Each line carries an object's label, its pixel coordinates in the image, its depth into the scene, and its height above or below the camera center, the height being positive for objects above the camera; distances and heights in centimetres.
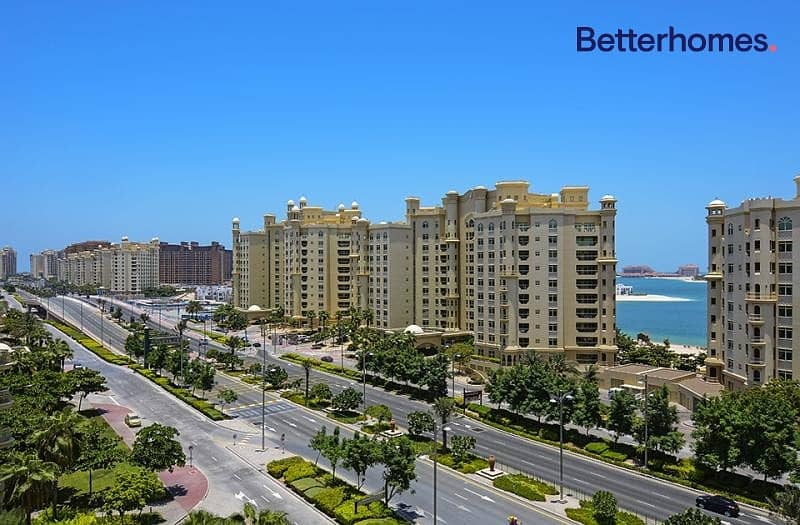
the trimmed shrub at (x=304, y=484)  4800 -1909
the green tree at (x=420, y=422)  5733 -1663
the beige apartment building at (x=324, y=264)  12762 -99
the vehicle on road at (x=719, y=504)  4322 -1898
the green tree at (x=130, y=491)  3916 -1604
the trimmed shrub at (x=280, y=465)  5172 -1908
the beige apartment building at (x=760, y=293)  6738 -445
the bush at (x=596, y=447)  5747 -1924
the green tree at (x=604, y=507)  4041 -1773
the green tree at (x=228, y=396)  7101 -1698
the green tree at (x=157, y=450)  4656 -1559
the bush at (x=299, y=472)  5027 -1898
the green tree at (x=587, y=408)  5753 -1529
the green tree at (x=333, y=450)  4519 -1525
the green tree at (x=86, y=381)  6925 -1459
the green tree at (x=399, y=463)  4228 -1517
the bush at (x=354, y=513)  4200 -1900
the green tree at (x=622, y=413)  5520 -1509
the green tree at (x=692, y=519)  3164 -1468
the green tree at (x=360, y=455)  4397 -1510
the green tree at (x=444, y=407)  5622 -1468
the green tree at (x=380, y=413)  6231 -1694
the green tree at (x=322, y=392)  7419 -1723
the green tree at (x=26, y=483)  3600 -1409
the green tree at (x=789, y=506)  3077 -1359
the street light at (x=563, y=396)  5362 -1395
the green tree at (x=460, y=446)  5369 -1769
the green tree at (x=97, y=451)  4459 -1517
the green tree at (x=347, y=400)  7038 -1737
